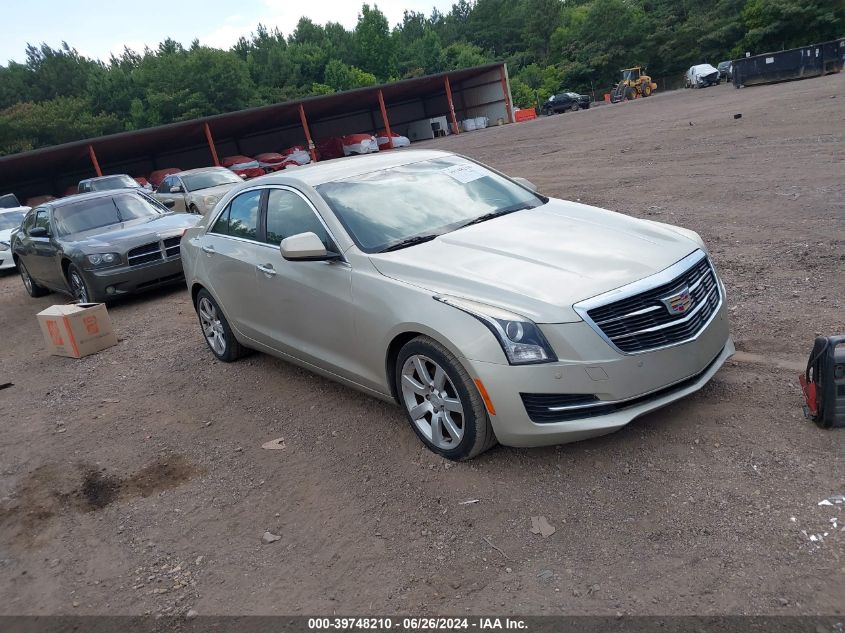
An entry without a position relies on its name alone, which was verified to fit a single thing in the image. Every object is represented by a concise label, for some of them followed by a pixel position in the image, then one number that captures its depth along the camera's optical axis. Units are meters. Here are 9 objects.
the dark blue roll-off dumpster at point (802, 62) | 32.66
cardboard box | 7.91
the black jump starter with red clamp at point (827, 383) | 3.54
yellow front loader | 55.25
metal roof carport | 39.56
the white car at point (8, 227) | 16.16
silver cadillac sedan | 3.64
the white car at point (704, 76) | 47.91
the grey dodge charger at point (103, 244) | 9.77
